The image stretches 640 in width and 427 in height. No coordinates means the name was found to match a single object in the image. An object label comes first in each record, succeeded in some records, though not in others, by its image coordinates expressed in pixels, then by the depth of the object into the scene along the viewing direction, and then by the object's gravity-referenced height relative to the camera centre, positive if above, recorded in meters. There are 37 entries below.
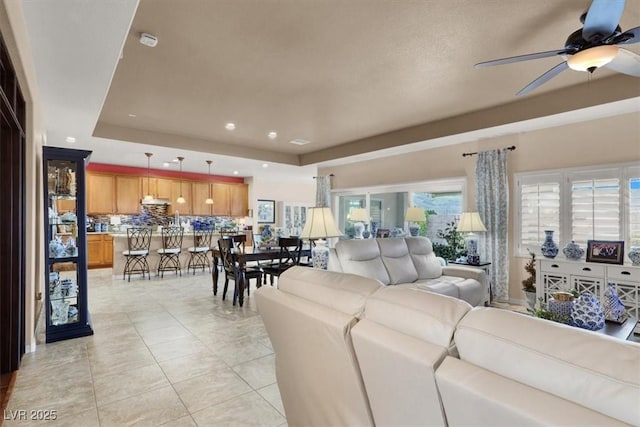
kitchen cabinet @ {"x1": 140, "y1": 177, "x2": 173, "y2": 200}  8.62 +0.67
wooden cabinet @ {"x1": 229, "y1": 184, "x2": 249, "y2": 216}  9.97 +0.39
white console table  3.53 -0.80
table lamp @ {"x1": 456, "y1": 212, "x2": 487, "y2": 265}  4.77 -0.23
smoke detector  2.63 +1.41
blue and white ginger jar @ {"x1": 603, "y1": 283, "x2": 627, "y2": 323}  2.51 -0.76
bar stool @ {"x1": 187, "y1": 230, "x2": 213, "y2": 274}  7.59 -0.87
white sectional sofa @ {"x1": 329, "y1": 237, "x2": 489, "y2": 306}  3.67 -0.66
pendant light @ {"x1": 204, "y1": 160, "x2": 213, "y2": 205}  8.84 +0.29
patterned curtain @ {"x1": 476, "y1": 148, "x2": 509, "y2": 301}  4.93 -0.08
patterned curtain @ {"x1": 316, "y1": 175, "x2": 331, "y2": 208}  8.16 +0.54
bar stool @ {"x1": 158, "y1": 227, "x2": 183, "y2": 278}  7.12 -0.83
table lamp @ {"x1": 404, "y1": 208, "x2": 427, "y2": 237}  5.74 -0.11
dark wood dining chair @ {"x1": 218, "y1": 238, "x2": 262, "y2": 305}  4.66 -0.83
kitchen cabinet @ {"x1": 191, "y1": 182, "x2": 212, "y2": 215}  9.34 +0.43
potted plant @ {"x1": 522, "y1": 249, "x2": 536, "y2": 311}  4.49 -1.03
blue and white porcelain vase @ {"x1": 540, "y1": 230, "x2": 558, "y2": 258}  4.14 -0.46
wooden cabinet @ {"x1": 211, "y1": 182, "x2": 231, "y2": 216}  9.65 +0.41
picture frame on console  3.71 -0.47
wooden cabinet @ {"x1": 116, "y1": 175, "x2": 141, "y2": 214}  8.28 +0.46
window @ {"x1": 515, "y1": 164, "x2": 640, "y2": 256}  3.96 +0.07
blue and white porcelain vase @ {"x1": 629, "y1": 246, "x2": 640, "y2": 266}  3.58 -0.50
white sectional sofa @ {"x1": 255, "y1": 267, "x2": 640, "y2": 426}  0.73 -0.43
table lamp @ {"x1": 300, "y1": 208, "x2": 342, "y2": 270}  3.20 -0.13
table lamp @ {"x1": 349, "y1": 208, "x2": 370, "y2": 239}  6.86 -0.10
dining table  4.63 -0.69
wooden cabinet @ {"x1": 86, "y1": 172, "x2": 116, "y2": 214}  7.90 +0.46
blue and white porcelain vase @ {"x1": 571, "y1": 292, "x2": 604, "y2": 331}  2.15 -0.68
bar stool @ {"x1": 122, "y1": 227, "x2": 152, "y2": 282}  6.72 -0.79
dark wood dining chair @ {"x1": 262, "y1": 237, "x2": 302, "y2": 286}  4.91 -0.69
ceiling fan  1.92 +1.11
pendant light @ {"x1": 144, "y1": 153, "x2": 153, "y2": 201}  7.47 +0.64
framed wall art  10.37 +0.02
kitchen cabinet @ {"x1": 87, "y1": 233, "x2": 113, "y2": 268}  8.02 -0.95
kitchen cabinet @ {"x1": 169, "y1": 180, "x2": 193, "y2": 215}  9.04 +0.39
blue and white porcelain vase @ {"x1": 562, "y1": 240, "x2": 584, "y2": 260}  3.98 -0.50
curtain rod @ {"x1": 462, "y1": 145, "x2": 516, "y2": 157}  4.88 +0.94
